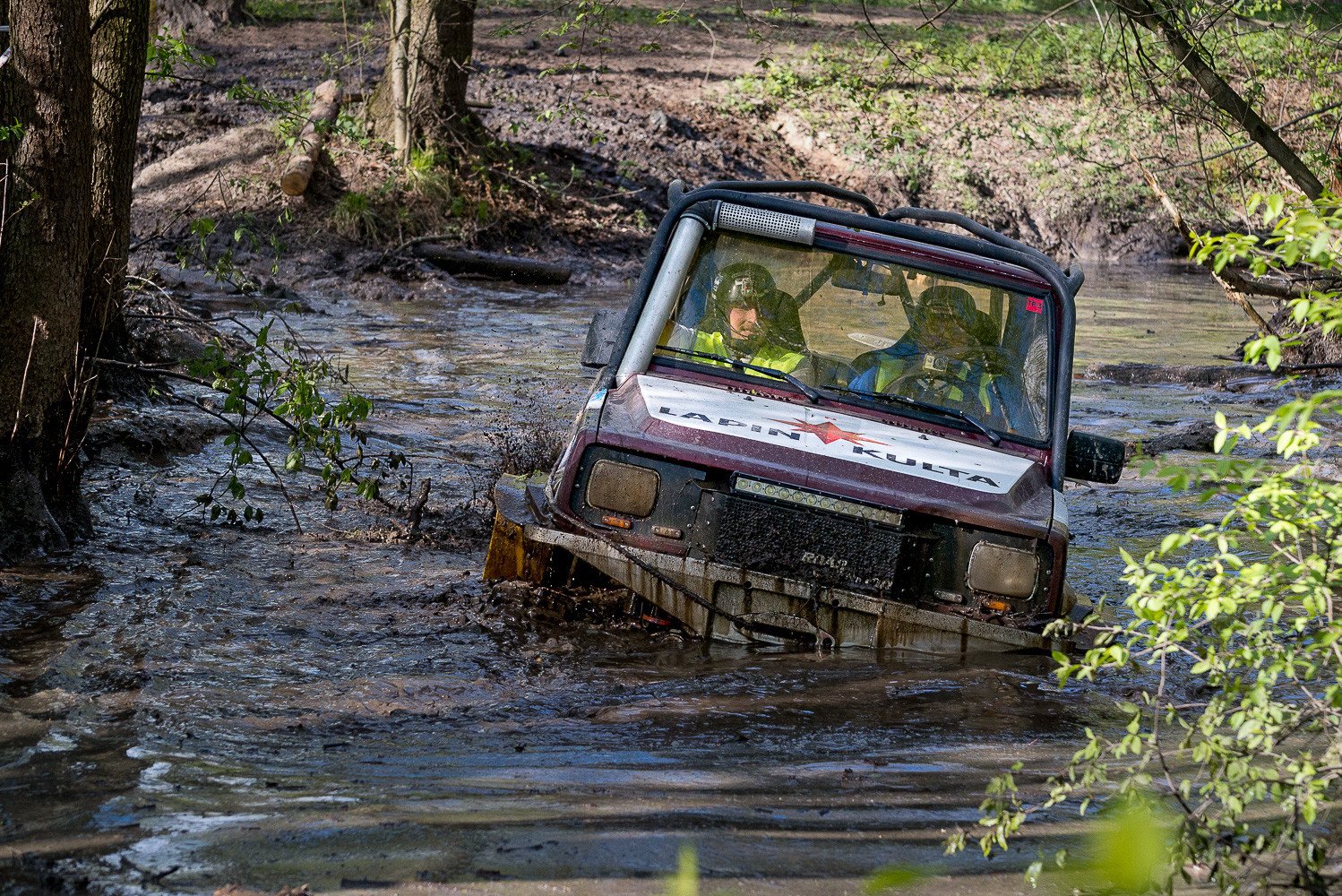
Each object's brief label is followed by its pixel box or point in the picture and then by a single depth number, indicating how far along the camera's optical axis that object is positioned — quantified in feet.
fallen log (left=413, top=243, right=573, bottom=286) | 105.09
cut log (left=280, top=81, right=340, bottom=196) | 104.94
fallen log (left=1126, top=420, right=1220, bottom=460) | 66.74
